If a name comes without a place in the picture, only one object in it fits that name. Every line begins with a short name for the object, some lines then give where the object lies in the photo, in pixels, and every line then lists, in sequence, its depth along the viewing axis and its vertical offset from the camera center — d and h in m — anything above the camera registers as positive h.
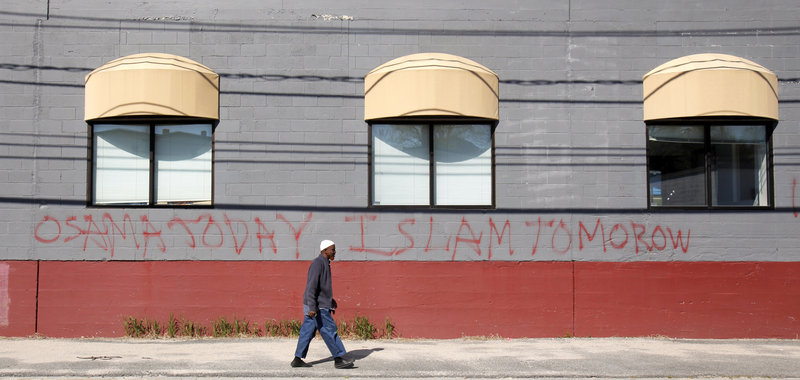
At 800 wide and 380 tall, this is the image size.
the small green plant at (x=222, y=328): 10.11 -1.66
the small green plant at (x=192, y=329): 10.12 -1.68
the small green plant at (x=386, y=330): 10.15 -1.67
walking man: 8.17 -1.18
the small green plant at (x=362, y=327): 10.09 -1.62
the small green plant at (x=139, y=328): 10.09 -1.67
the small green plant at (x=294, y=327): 10.10 -1.63
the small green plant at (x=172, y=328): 10.06 -1.65
